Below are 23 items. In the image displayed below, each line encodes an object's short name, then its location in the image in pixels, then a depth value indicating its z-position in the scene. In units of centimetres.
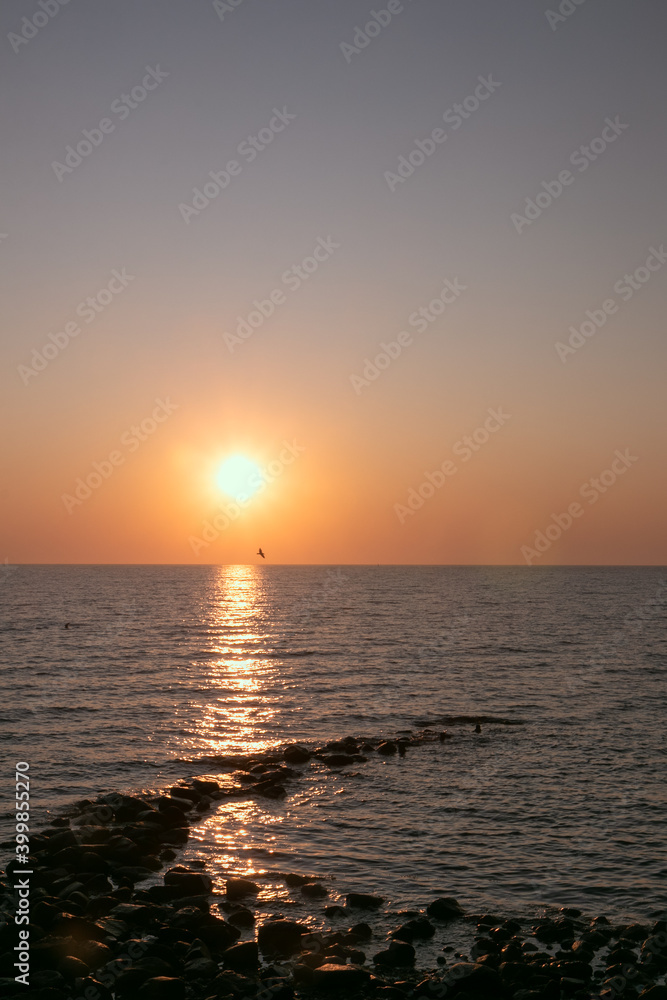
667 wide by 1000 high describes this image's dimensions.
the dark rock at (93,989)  1384
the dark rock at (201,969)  1471
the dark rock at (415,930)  1672
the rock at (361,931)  1667
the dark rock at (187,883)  1870
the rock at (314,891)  1894
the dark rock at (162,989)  1388
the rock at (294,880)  1961
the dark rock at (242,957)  1525
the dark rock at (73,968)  1438
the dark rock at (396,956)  1555
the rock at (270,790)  2764
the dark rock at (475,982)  1420
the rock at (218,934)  1620
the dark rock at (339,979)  1440
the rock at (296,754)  3212
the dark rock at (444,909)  1773
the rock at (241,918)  1728
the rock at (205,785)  2761
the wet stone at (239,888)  1886
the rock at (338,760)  3164
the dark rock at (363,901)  1828
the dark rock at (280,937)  1612
